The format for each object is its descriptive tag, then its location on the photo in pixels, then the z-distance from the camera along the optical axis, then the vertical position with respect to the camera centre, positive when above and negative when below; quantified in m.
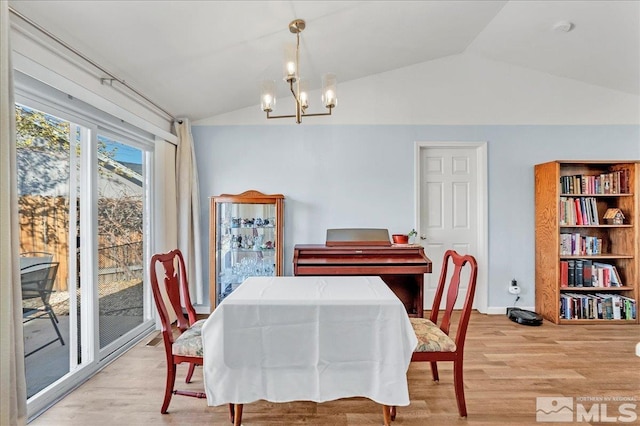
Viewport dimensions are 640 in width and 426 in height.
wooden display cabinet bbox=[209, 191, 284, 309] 3.40 -0.31
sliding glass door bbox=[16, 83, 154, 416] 1.93 -0.20
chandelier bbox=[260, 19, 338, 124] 1.76 +0.76
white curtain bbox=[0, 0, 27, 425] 1.33 -0.22
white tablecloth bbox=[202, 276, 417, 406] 1.60 -0.70
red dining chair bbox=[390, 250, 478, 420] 1.80 -0.76
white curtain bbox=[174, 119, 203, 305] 3.44 +0.06
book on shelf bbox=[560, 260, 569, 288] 3.41 -0.67
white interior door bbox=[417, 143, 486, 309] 3.80 +0.10
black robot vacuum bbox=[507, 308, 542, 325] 3.32 -1.12
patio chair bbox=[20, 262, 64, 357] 1.89 -0.47
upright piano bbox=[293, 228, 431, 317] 2.91 -0.45
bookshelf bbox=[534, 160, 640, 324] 3.37 -0.40
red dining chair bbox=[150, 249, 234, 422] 1.82 -0.73
